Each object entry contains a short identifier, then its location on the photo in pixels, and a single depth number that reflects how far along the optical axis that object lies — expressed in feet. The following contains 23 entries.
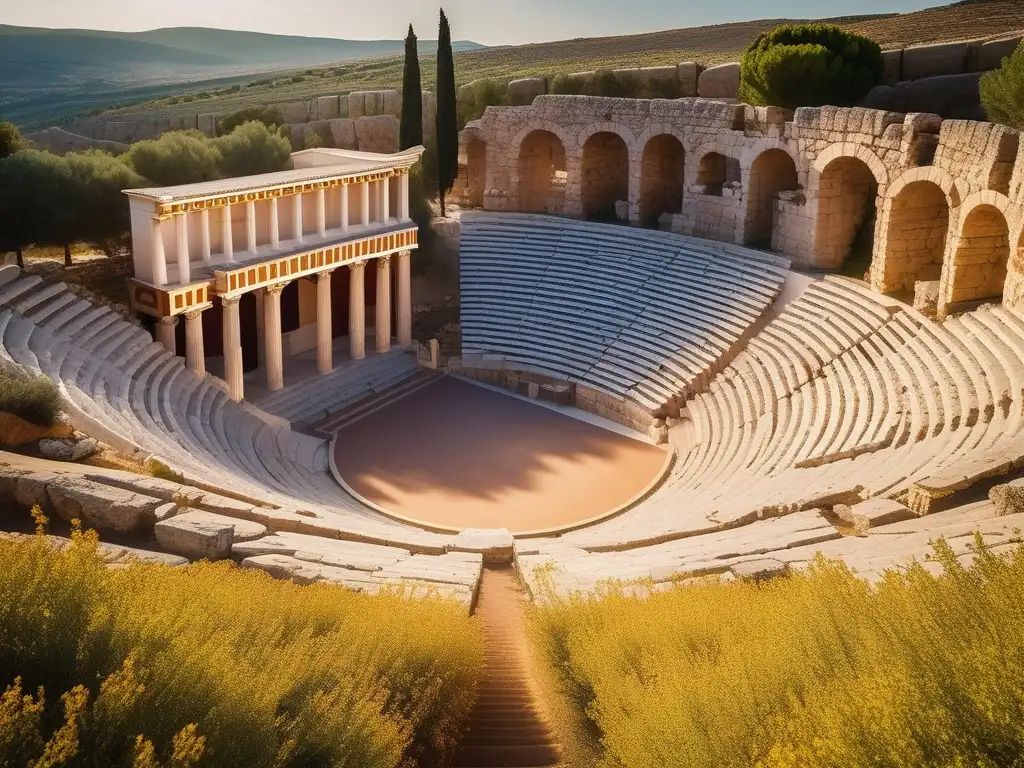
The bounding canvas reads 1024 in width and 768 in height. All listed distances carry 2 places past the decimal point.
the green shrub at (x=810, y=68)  91.91
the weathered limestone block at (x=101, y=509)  39.65
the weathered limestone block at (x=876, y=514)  44.75
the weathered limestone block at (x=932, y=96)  98.32
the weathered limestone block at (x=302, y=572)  36.86
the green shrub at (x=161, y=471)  47.78
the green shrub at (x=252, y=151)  92.02
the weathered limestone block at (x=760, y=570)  37.29
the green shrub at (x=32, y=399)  47.47
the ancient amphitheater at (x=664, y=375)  44.24
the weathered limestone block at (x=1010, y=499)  40.45
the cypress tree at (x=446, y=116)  103.60
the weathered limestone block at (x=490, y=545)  51.21
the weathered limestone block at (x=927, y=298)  71.36
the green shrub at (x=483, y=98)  125.08
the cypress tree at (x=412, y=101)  102.32
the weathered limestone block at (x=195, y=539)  37.96
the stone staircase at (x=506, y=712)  30.35
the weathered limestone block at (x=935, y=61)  103.09
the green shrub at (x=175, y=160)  84.69
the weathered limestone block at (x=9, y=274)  65.05
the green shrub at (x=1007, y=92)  71.72
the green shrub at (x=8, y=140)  79.97
